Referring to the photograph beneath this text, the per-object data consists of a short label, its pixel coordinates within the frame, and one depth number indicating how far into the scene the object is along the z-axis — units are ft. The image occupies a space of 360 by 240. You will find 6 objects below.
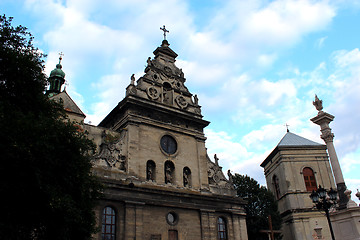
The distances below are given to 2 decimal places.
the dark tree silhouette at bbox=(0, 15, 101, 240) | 32.99
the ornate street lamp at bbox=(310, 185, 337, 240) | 47.19
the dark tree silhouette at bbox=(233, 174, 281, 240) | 87.56
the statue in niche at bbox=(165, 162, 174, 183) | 72.13
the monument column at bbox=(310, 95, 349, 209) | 74.49
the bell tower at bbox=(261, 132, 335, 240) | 92.07
